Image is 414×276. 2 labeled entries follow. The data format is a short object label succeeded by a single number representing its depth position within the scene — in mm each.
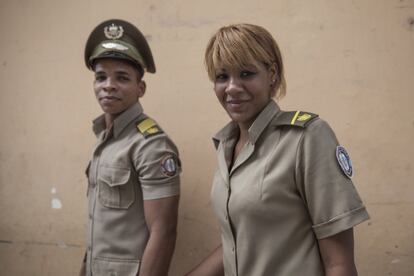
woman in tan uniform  952
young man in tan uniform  1390
